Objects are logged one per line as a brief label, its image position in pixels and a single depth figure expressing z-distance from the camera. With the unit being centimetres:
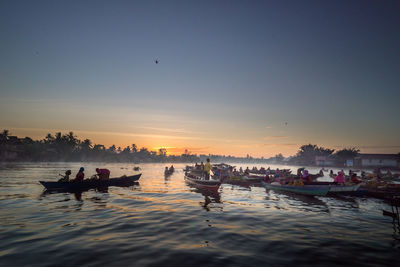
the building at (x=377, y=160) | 8220
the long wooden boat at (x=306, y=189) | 2090
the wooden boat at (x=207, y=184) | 2326
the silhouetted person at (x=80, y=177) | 2326
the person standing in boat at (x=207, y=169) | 2550
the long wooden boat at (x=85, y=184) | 2236
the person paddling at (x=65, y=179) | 2309
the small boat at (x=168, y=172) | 4989
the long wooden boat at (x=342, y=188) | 2245
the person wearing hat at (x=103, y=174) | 2608
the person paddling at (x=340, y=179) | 2292
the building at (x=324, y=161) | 11162
